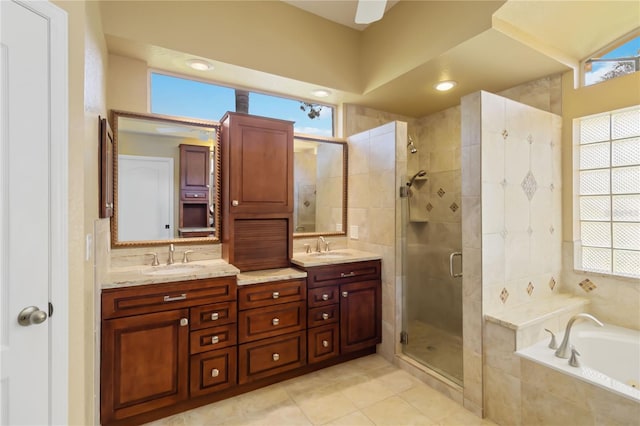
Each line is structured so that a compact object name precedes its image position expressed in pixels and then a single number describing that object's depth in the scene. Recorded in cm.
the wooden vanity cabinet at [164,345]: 175
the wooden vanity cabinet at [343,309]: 245
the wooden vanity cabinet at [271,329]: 215
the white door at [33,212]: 117
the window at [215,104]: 248
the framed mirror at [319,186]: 302
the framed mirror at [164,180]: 225
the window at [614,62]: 221
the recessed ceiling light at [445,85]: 267
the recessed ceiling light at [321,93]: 291
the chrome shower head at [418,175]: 351
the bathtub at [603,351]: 180
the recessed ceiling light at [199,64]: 233
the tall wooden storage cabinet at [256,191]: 239
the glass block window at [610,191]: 221
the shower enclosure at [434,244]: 291
